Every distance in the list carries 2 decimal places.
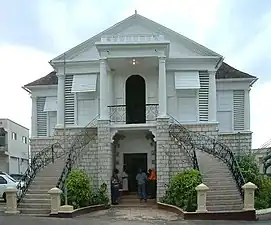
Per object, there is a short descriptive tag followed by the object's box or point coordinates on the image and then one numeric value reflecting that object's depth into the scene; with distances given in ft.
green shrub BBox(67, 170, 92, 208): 74.25
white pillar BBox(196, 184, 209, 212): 66.49
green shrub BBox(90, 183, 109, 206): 79.79
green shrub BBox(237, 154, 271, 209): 70.74
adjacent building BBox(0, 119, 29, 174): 178.70
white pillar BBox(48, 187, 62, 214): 68.23
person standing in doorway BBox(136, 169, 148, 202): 84.89
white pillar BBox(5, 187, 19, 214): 70.95
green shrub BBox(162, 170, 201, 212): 71.87
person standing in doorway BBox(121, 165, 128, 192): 91.04
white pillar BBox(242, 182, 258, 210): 66.39
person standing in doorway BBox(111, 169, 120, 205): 83.66
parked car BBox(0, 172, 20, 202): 92.37
